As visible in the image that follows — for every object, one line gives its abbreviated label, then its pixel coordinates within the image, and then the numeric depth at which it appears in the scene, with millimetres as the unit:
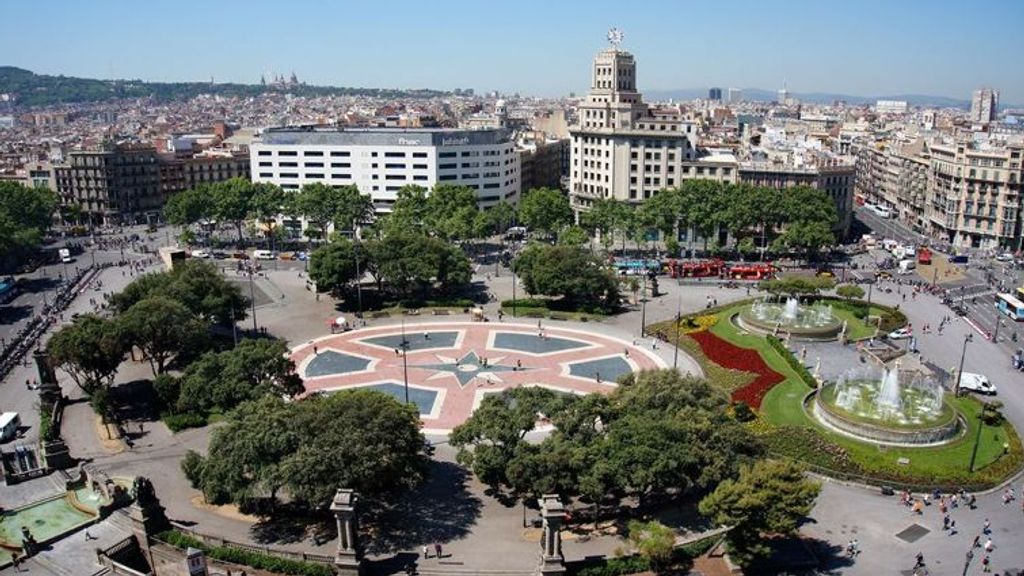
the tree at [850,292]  84188
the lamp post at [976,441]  49894
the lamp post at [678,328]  69406
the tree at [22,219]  106000
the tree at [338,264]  87562
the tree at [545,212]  122812
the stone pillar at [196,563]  38438
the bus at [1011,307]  85875
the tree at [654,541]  38094
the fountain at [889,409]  53344
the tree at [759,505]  38062
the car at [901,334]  78500
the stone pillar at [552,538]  37188
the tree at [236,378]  52969
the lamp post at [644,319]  80062
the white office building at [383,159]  136000
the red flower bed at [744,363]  61906
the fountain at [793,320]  76812
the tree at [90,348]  57531
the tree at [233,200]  124062
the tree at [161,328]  59969
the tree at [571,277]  84938
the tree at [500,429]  43469
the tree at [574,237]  111688
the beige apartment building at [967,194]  115312
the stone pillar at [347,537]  38031
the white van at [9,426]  56812
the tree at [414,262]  87500
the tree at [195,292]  70750
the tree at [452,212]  113312
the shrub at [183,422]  57156
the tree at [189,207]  126562
